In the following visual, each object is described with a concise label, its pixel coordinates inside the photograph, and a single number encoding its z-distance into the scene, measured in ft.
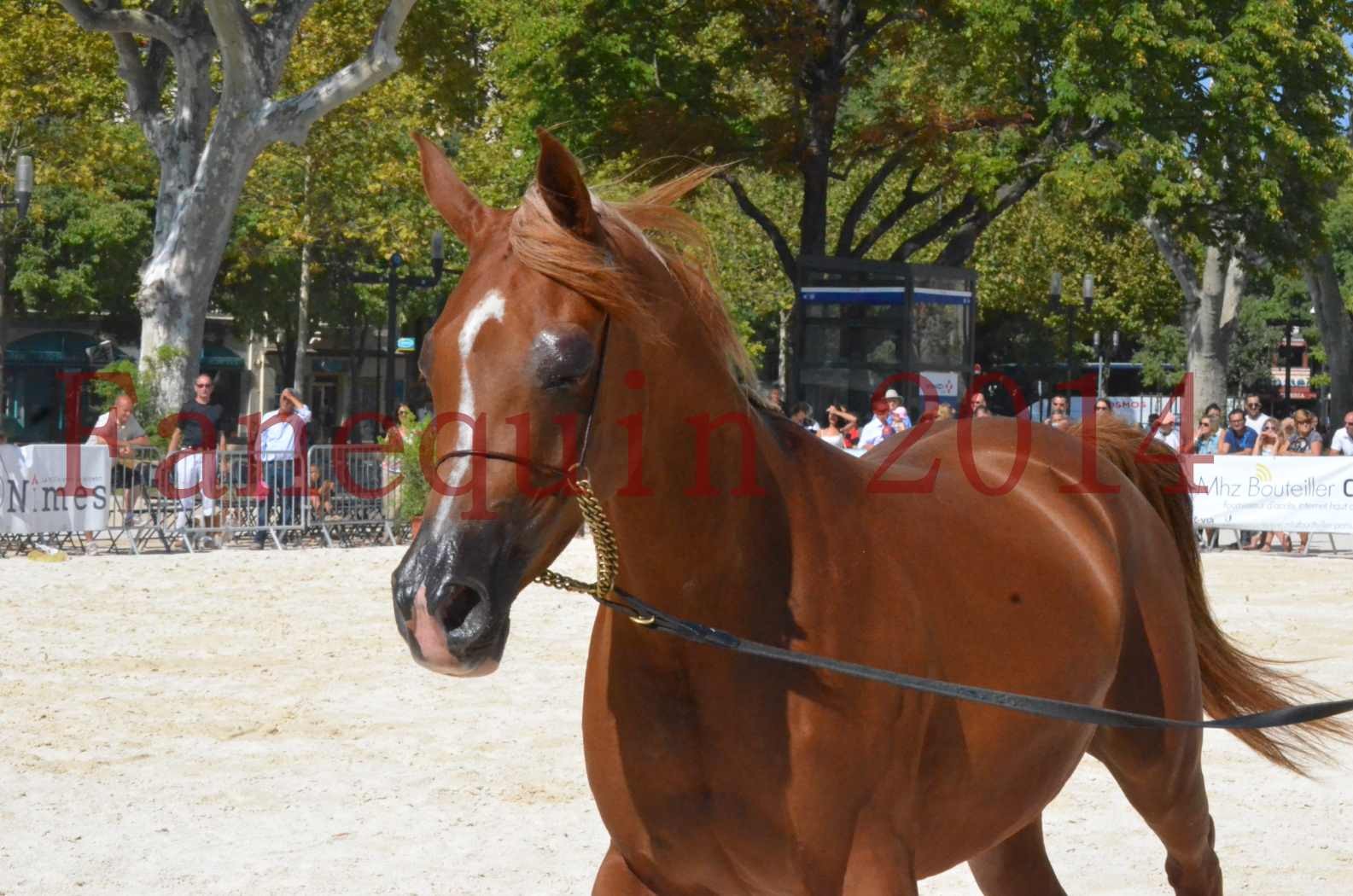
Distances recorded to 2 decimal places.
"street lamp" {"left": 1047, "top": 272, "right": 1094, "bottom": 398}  108.37
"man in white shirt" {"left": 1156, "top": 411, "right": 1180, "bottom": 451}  71.65
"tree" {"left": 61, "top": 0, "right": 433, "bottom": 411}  65.36
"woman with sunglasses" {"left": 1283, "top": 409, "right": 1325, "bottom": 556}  67.87
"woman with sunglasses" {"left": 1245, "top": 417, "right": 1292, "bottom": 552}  64.59
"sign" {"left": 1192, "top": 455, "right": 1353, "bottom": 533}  60.80
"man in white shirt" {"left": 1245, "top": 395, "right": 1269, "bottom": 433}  71.82
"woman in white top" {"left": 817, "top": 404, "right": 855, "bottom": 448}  63.93
